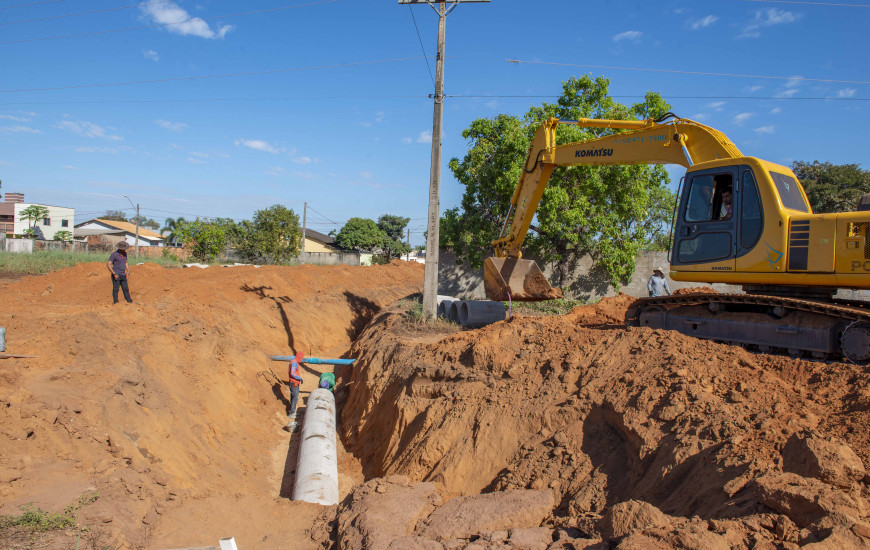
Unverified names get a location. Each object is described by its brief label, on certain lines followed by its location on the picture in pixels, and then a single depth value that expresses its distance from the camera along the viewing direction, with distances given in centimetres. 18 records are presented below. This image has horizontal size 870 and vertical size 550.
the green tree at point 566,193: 1752
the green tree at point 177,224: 4131
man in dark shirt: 1308
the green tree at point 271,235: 4044
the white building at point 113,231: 6431
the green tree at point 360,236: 6166
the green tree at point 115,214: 10950
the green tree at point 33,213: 4872
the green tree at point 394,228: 6838
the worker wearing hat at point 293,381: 1204
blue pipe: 1292
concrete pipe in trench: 738
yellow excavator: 669
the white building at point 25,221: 5547
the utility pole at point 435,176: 1328
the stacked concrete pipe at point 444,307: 1479
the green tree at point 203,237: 3981
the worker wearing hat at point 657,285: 1327
